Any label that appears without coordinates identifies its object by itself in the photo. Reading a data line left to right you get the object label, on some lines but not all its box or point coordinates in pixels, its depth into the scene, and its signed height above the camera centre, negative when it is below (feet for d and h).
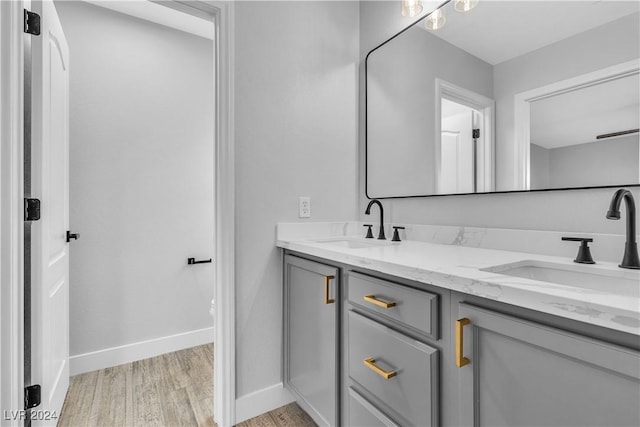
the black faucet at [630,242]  2.73 -0.29
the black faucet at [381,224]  5.45 -0.25
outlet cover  5.62 +0.06
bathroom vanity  1.81 -1.04
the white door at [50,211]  3.90 -0.01
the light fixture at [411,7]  5.20 +3.46
